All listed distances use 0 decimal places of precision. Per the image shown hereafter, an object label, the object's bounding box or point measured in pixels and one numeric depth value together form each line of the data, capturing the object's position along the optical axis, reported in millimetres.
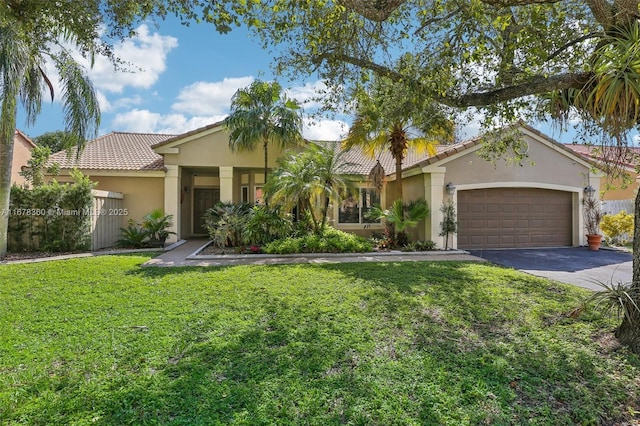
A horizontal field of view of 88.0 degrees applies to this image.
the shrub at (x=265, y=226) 12820
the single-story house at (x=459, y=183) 14133
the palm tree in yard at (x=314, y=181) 12273
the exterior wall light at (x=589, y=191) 15039
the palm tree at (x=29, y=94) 9633
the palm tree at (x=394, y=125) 8469
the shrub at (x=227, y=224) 12914
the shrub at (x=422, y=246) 13184
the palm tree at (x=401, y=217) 13617
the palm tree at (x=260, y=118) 14033
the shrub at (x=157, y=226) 13984
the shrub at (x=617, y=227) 15234
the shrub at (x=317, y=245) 12016
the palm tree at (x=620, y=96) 4258
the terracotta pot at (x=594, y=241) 14111
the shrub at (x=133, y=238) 13752
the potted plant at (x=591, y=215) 14758
